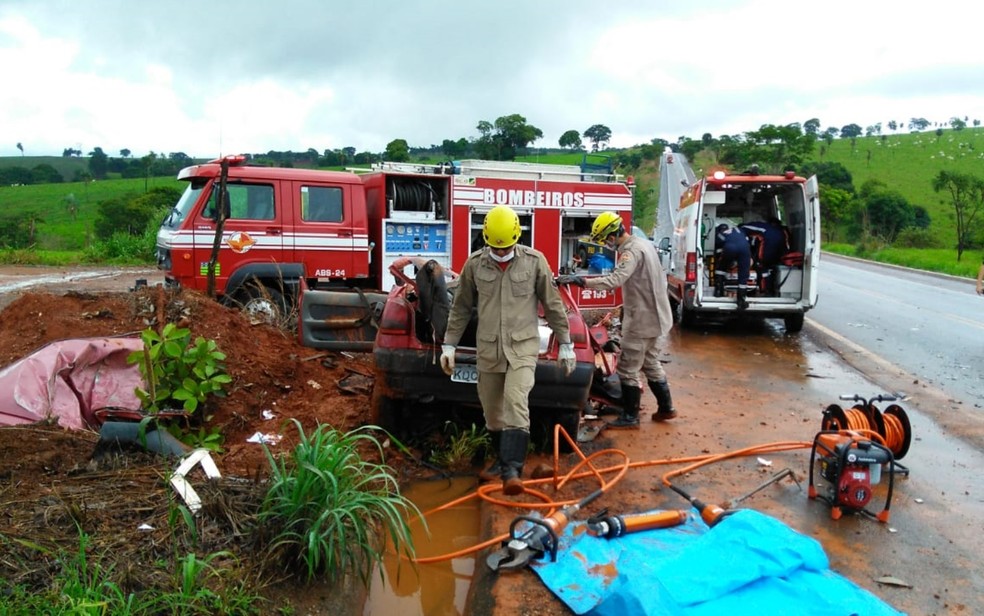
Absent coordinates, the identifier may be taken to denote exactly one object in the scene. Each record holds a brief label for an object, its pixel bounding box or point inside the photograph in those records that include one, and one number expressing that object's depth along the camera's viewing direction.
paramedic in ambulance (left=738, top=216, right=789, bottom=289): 11.11
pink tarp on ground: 4.96
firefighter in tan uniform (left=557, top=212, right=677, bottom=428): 6.19
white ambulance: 10.45
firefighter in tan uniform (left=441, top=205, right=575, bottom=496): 4.60
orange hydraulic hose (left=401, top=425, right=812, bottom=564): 3.86
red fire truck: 9.17
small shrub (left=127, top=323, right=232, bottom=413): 5.02
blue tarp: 2.92
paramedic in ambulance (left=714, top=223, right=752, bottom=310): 10.49
